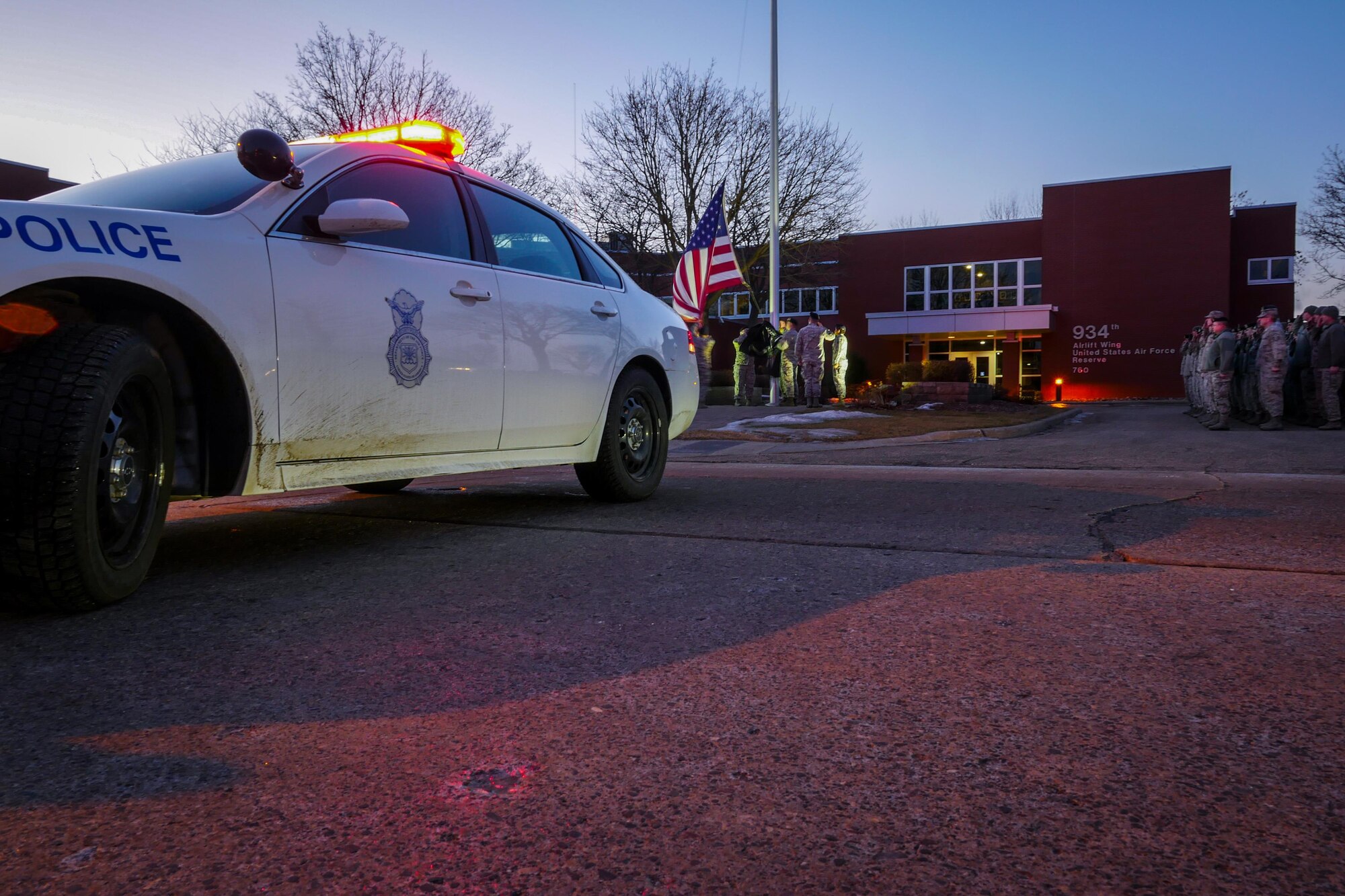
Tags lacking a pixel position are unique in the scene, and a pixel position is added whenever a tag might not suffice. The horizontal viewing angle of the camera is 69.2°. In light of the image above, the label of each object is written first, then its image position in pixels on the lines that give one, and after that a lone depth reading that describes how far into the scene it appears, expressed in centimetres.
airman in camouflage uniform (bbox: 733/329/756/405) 2248
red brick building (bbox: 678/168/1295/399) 3525
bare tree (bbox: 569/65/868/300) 3109
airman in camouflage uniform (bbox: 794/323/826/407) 2080
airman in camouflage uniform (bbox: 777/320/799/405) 2244
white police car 254
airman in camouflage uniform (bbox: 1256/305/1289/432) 1363
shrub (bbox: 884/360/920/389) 2334
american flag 1756
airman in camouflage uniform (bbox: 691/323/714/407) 2033
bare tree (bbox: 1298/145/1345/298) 3509
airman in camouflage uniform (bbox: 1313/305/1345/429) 1309
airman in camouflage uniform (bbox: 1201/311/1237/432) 1409
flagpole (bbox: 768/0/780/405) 2397
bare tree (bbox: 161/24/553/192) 2830
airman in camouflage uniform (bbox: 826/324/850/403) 2286
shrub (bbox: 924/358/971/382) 2116
